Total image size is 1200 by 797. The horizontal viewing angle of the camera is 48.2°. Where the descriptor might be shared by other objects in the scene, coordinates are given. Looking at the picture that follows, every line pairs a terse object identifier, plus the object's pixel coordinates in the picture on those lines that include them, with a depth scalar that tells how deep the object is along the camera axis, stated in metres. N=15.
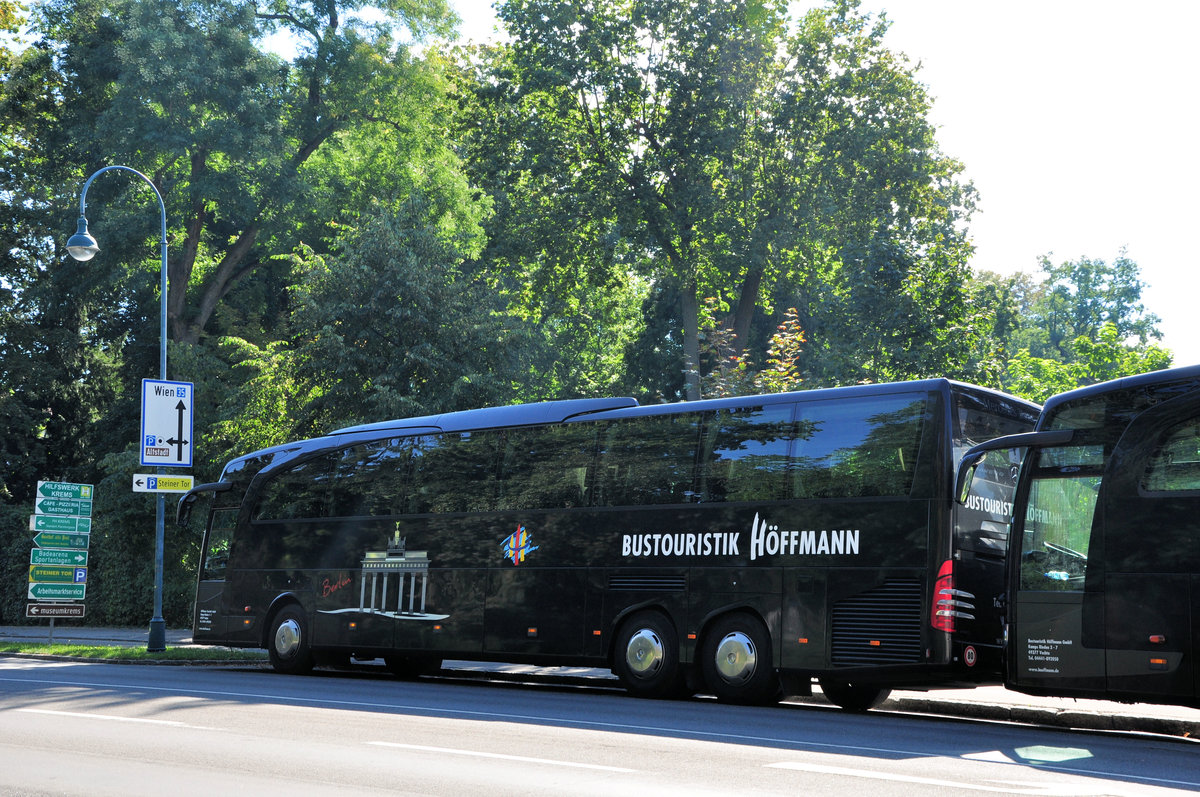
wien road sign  24.25
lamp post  24.19
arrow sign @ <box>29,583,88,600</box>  26.84
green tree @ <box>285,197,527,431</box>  30.25
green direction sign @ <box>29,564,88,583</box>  26.95
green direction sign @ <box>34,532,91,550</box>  27.09
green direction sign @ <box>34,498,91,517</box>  26.92
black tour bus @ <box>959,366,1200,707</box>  12.23
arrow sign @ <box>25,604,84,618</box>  26.69
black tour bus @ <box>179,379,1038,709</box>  14.15
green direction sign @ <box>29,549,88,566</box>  26.97
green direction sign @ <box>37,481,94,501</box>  27.00
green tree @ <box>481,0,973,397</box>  38.47
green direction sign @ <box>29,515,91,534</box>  26.88
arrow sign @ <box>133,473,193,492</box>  23.88
